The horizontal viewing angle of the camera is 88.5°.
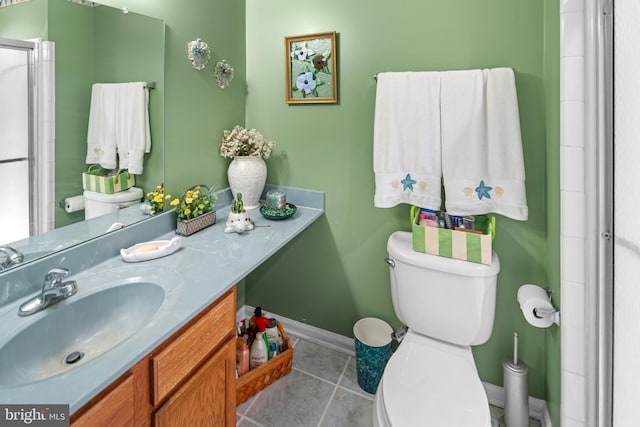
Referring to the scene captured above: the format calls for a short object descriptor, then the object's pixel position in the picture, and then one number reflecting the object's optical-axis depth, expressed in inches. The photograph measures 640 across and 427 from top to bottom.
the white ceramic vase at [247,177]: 70.6
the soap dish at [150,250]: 48.8
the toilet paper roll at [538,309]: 46.5
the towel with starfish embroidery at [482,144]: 52.1
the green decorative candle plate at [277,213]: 66.6
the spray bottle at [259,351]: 65.9
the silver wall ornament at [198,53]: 62.8
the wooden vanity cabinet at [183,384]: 29.1
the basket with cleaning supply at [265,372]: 62.2
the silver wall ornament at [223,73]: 69.4
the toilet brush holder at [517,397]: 54.8
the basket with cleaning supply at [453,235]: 52.2
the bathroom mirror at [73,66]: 40.4
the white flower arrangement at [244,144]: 71.7
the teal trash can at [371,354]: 64.1
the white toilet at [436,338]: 41.6
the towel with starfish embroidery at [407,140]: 56.9
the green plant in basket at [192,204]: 60.1
